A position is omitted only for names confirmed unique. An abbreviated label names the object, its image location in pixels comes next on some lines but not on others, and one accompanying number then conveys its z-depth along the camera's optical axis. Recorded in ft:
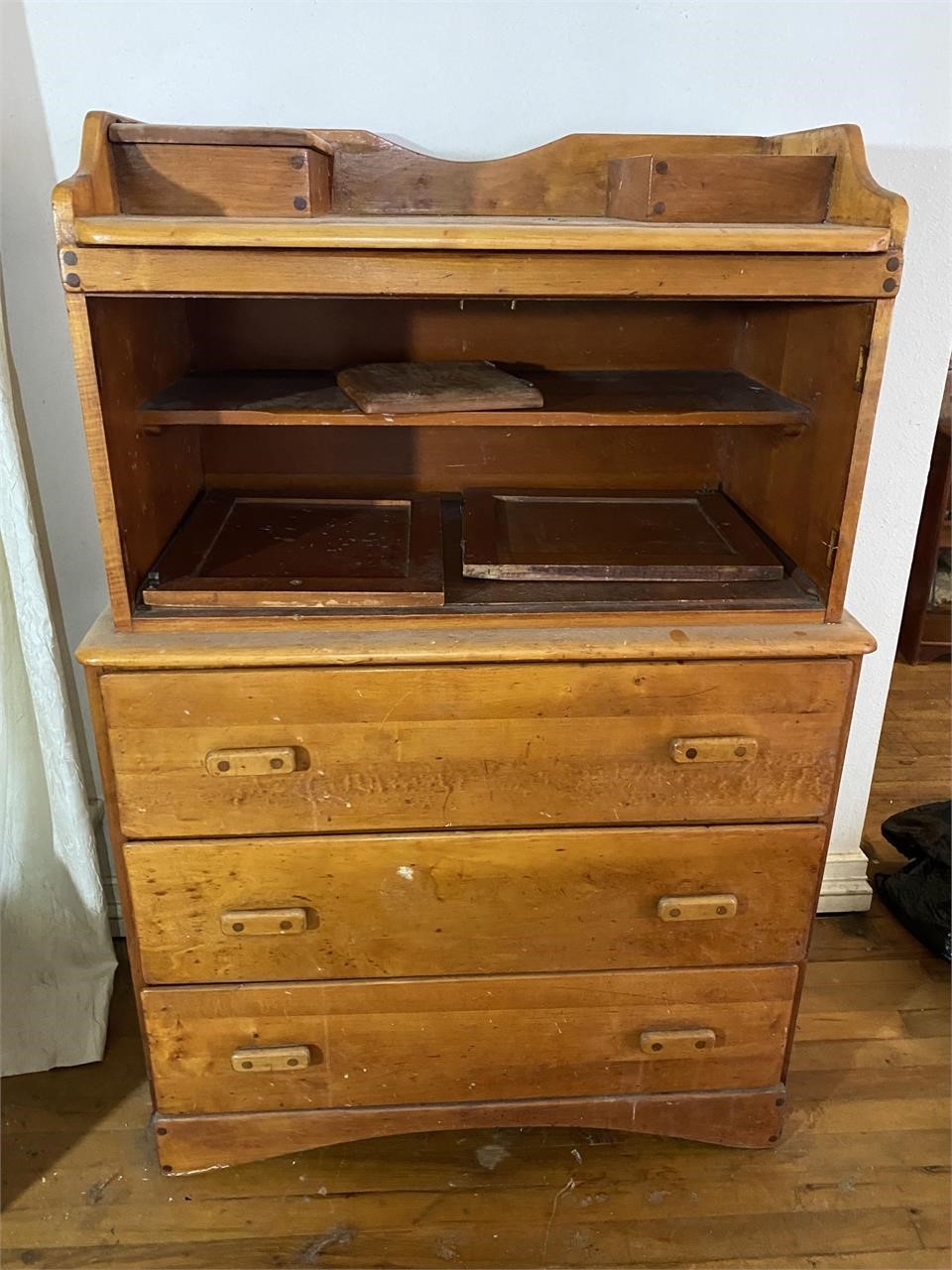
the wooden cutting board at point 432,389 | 4.29
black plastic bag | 6.96
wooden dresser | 4.11
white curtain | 5.46
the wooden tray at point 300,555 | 4.44
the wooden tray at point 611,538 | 4.70
